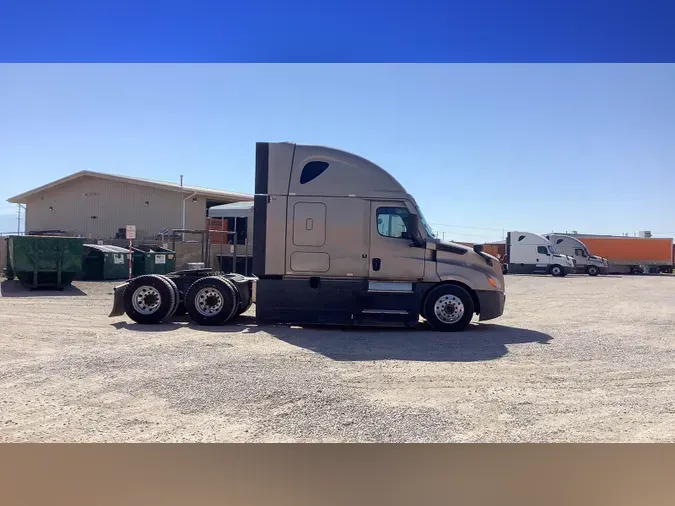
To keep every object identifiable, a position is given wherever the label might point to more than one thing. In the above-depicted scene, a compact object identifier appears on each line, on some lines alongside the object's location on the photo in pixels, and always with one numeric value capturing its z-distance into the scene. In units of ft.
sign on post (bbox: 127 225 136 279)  67.39
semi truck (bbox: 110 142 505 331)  39.63
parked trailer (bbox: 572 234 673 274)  156.66
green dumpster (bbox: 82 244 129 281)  82.02
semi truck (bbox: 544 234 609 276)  139.64
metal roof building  114.62
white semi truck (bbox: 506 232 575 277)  131.75
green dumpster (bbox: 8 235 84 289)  68.44
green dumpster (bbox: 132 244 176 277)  86.99
